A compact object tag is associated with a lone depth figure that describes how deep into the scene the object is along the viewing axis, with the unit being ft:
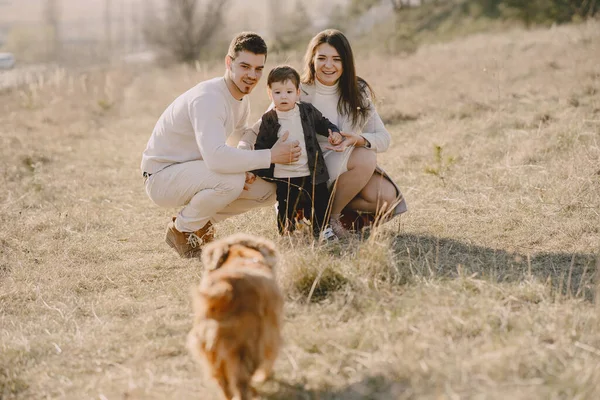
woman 14.84
